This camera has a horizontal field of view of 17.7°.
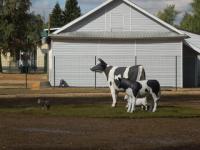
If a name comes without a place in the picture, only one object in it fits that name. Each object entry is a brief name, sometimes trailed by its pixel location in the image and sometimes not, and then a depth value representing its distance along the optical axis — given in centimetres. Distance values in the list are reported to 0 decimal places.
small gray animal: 2470
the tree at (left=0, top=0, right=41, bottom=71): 8656
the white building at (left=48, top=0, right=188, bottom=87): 4703
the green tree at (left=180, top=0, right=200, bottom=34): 10456
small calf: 2334
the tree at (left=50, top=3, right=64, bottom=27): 12275
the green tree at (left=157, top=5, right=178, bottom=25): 12988
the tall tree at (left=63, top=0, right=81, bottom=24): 12569
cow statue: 2547
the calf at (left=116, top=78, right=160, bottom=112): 2278
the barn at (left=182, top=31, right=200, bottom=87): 5134
